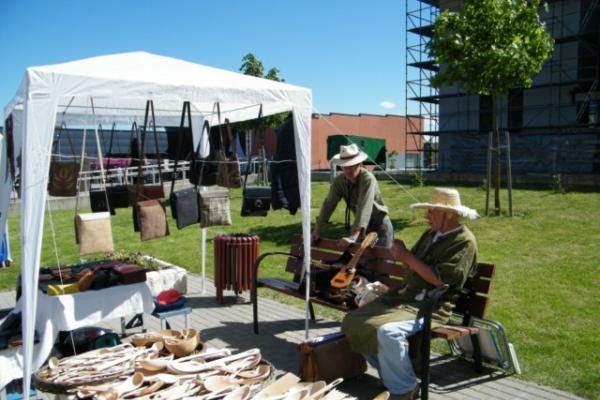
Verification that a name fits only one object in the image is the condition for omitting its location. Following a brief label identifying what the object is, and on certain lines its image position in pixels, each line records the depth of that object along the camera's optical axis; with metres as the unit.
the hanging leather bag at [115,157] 7.80
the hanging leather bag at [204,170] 6.08
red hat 4.99
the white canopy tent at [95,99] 3.51
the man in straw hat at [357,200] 5.06
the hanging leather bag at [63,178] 6.25
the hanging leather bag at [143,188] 5.49
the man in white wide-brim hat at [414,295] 3.74
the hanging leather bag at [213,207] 5.77
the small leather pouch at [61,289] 4.25
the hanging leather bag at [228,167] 6.23
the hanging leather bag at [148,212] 5.34
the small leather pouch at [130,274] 4.52
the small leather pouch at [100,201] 6.22
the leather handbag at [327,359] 4.10
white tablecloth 3.91
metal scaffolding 18.59
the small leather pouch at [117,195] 6.20
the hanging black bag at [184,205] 5.58
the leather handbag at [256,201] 6.13
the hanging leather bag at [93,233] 5.51
